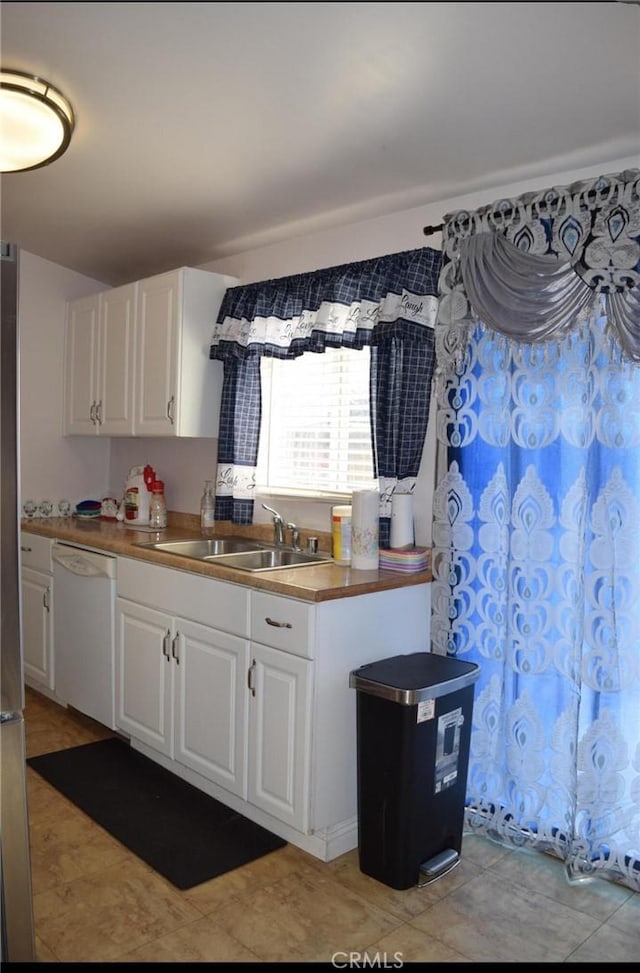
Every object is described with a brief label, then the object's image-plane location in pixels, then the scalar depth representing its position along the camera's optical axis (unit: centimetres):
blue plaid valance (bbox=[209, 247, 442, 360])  272
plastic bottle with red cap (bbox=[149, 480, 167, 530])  400
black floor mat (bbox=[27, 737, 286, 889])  241
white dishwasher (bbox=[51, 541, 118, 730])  333
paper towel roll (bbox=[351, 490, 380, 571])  272
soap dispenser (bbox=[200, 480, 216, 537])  371
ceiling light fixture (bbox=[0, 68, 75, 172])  240
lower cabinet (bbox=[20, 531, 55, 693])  377
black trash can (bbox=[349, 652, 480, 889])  223
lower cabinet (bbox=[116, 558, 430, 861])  238
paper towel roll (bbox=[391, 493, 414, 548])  278
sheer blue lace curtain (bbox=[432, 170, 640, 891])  222
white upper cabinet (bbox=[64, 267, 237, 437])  349
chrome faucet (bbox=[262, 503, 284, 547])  330
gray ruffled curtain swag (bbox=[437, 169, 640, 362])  218
